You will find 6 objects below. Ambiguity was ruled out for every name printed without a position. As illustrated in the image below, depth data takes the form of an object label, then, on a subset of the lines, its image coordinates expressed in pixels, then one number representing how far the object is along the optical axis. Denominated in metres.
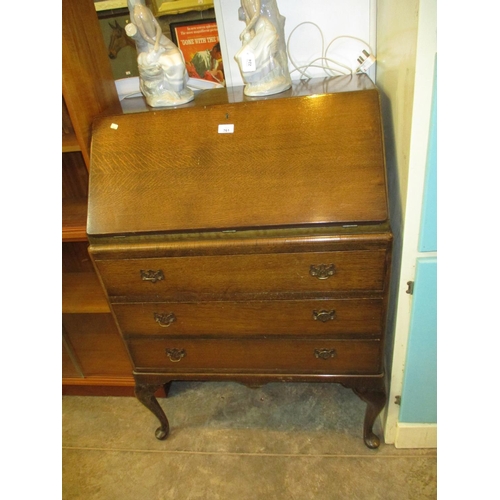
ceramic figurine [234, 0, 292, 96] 1.11
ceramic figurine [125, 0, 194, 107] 1.13
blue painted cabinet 0.93
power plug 1.30
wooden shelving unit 1.15
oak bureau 0.99
